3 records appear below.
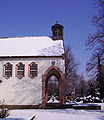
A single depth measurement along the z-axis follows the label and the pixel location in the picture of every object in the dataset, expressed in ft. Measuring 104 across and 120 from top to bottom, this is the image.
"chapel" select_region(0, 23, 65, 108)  72.33
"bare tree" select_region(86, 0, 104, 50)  56.32
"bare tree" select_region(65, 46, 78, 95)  110.93
